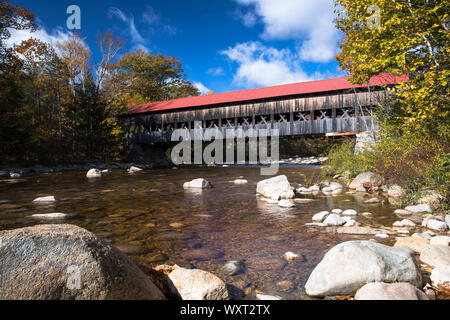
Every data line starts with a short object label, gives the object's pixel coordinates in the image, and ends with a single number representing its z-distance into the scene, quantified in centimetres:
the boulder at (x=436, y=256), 238
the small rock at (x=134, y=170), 1671
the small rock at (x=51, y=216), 469
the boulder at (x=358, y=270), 202
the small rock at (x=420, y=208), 434
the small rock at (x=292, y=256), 280
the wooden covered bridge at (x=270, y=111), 1738
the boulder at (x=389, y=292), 174
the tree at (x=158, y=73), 3728
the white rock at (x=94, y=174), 1345
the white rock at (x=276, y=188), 620
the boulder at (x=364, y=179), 689
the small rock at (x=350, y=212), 453
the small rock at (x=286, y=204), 534
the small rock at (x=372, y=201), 549
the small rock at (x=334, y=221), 392
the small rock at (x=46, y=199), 639
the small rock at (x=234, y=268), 253
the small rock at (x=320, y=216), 418
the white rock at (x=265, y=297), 197
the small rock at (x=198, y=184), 869
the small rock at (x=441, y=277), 212
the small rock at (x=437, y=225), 348
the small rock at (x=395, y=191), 569
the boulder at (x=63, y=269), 142
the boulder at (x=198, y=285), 190
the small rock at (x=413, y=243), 282
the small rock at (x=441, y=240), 280
